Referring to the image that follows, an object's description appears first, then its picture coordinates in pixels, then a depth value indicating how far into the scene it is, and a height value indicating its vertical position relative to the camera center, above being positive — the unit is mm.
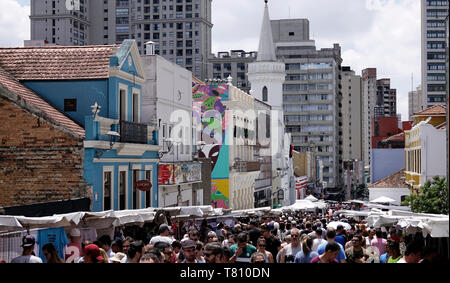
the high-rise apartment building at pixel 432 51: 127250 +16109
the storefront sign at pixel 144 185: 26719 -1371
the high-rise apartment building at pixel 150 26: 143125 +23193
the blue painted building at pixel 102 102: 23688 +1534
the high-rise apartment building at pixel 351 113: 174000 +7590
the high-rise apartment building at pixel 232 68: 153375 +15916
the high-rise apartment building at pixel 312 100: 138875 +8460
